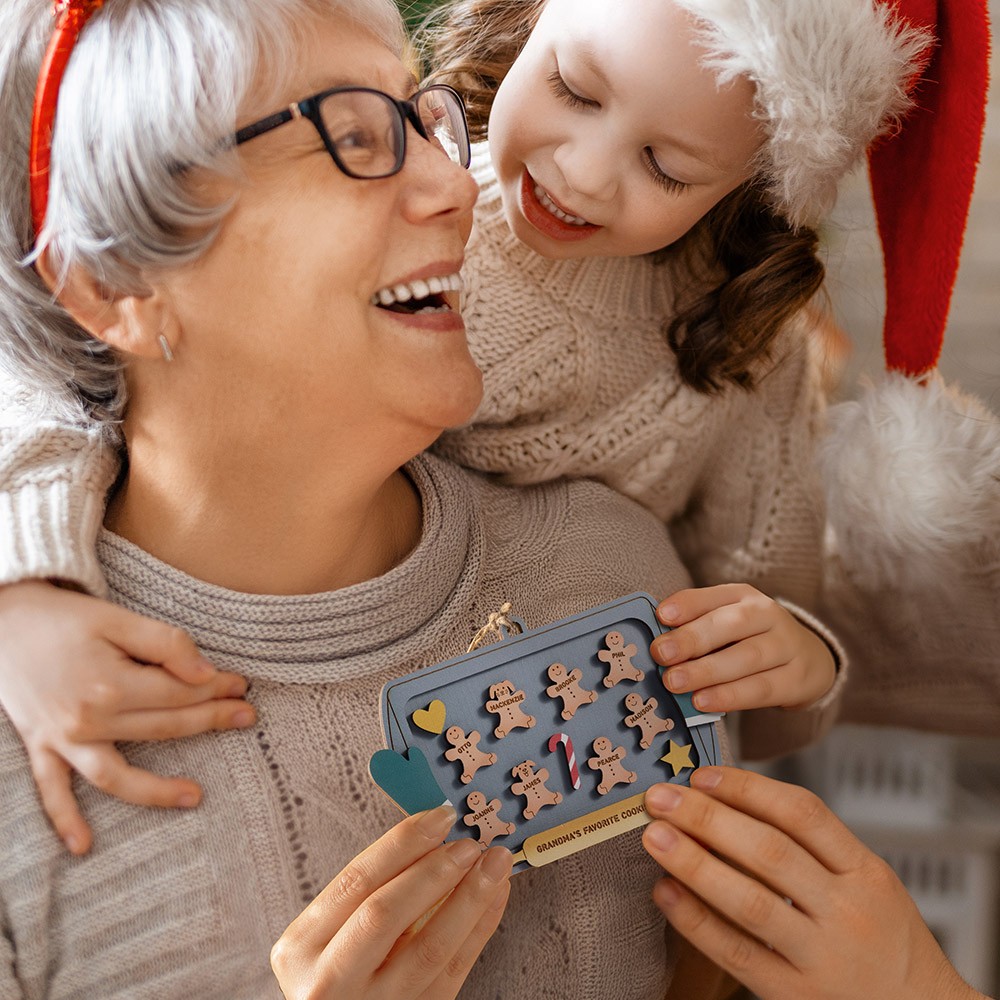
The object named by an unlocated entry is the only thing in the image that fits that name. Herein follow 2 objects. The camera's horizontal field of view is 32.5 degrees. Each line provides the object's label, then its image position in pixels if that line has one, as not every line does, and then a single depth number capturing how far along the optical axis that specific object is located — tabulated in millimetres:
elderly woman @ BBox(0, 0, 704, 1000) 524
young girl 561
